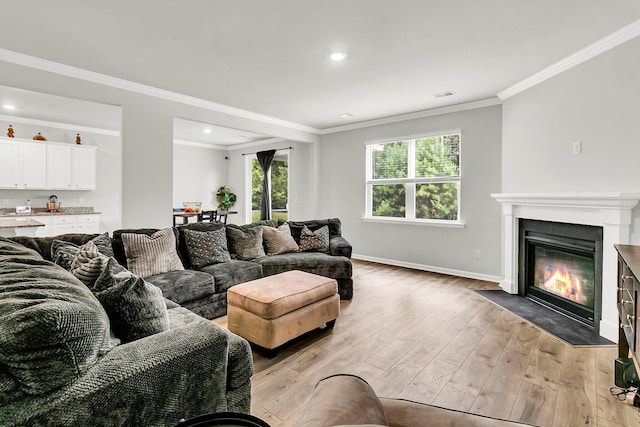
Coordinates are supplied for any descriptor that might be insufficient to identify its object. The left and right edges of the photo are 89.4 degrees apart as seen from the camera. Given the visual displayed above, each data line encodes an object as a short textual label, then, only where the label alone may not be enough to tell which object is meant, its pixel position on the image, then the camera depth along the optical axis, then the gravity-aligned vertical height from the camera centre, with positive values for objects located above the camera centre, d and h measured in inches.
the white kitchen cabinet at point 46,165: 215.3 +31.4
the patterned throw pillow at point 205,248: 138.0 -16.6
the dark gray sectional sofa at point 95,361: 37.2 -21.7
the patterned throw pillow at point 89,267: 64.8 -12.0
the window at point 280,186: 290.0 +22.5
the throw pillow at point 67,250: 78.3 -11.4
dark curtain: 297.1 +24.4
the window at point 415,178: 196.4 +21.6
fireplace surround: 105.3 -1.1
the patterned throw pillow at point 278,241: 167.6 -16.5
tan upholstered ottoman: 96.7 -31.3
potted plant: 330.0 +12.4
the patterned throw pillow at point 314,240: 173.3 -16.0
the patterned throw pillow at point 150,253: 120.7 -16.7
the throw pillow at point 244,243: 156.6 -16.0
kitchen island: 148.1 -8.7
